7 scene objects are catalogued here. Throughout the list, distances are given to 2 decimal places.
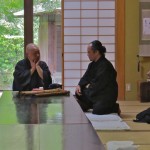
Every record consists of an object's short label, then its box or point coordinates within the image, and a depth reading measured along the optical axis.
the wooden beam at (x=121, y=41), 11.21
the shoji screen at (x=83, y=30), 11.38
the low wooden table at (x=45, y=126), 2.81
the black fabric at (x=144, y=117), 7.59
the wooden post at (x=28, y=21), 11.50
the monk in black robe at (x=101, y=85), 8.49
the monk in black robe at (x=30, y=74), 8.20
